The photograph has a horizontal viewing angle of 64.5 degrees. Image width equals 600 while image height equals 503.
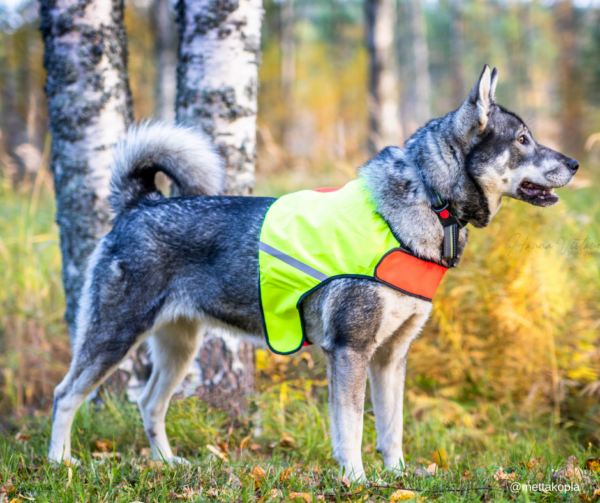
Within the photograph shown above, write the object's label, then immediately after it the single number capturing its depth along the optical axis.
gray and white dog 2.49
